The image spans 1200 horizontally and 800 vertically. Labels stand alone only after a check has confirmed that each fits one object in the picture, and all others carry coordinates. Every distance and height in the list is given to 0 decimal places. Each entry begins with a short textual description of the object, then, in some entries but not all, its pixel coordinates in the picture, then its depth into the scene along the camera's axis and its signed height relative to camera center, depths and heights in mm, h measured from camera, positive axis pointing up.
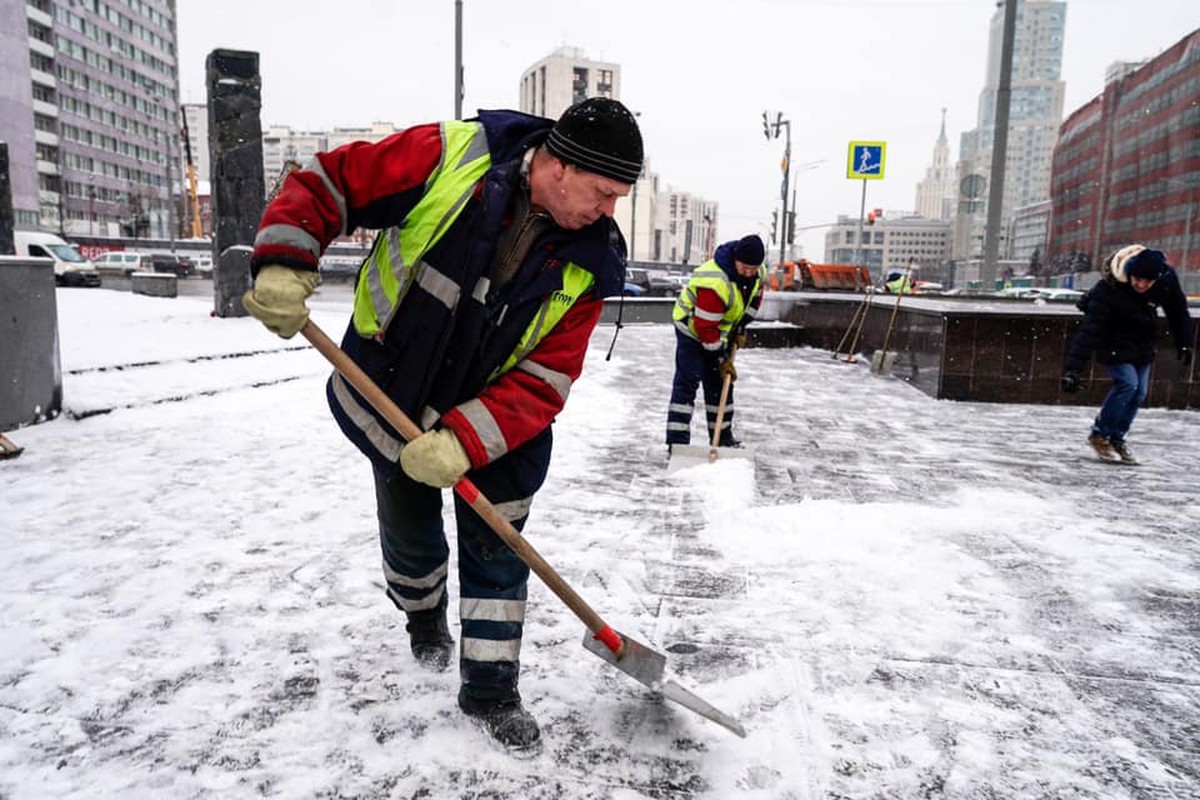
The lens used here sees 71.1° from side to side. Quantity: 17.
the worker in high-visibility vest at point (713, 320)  5297 -228
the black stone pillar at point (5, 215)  6008 +376
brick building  58250 +10339
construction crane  40275 +4891
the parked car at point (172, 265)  36250 +295
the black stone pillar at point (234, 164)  11070 +1448
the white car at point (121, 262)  35125 +347
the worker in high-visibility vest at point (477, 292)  2057 -35
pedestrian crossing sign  18406 +2817
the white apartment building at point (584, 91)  103125 +23837
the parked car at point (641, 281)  32222 +73
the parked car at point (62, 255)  22062 +383
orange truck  20375 +239
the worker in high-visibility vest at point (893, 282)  14216 +118
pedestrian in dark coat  5734 -256
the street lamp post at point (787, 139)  27328 +5214
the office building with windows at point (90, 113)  57000 +13506
